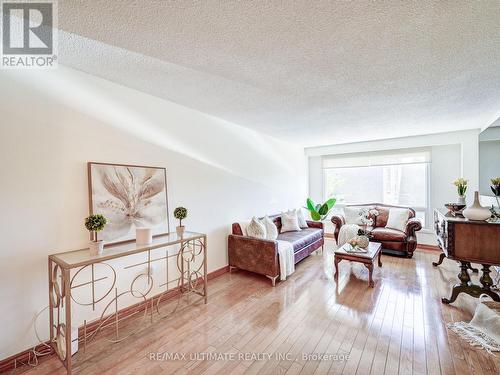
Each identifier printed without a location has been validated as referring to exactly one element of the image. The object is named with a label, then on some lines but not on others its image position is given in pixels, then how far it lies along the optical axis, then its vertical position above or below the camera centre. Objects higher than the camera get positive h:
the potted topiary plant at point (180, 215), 2.60 -0.35
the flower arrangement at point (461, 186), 2.89 -0.04
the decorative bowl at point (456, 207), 2.79 -0.31
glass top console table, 1.78 -1.06
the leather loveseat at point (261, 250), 3.11 -1.03
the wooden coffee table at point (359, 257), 3.04 -1.05
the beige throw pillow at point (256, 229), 3.39 -0.70
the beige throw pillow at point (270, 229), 3.59 -0.74
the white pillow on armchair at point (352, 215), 4.98 -0.71
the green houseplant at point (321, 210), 5.58 -0.66
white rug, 1.89 -1.38
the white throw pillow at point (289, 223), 4.45 -0.78
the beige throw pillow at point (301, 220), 4.78 -0.79
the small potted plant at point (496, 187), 2.57 -0.05
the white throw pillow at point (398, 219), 4.55 -0.74
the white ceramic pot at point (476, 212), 2.32 -0.31
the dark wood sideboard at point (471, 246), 2.24 -0.68
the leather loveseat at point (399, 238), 4.22 -1.06
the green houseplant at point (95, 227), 1.87 -0.34
